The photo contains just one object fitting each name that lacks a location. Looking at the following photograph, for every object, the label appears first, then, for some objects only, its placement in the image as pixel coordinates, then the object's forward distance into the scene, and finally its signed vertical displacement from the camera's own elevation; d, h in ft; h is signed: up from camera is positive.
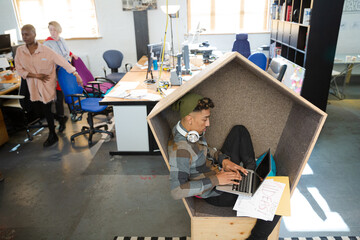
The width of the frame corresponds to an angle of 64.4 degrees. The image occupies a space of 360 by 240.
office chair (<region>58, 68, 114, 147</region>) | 11.53 -3.41
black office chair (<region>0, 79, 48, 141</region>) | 11.82 -3.74
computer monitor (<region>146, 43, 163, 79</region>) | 13.23 -1.75
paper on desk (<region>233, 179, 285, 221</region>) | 5.08 -3.32
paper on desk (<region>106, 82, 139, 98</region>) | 10.87 -2.83
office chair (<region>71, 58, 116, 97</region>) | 13.17 -2.88
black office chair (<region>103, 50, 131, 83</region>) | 17.59 -2.56
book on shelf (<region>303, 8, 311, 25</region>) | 13.13 -0.37
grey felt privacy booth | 4.84 -2.19
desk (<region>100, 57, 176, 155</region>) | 10.41 -3.97
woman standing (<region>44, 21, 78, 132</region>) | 13.97 -1.54
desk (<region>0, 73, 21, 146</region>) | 12.22 -4.31
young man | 5.12 -2.72
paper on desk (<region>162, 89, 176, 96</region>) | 11.11 -2.87
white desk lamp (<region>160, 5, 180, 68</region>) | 13.67 +0.19
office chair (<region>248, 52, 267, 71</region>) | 12.96 -2.11
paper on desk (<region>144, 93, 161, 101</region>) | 10.40 -2.88
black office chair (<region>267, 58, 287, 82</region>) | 11.08 -2.27
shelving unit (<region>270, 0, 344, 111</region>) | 12.33 -1.60
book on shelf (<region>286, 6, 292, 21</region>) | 16.76 -0.21
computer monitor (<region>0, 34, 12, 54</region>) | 16.36 -1.27
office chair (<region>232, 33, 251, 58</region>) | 17.56 -1.95
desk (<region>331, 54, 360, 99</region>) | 15.83 -3.32
